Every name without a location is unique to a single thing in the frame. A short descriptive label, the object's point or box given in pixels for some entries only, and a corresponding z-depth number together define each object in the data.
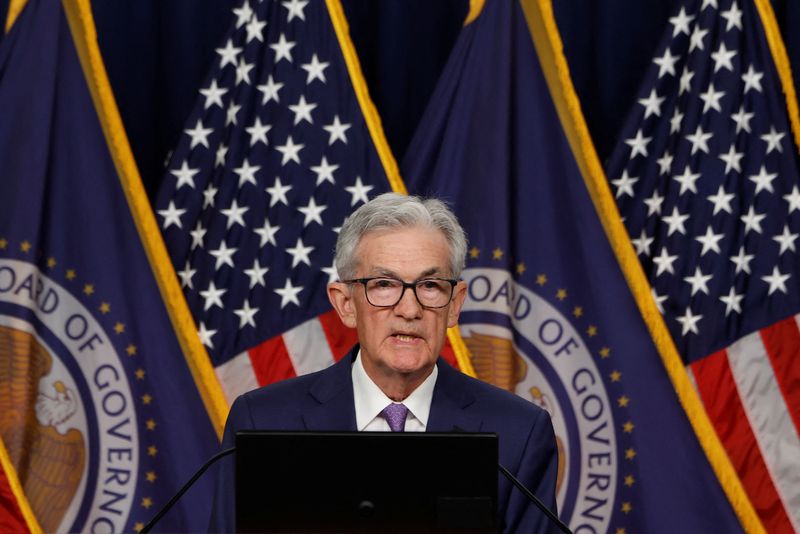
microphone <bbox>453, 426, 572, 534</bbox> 5.91
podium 5.84
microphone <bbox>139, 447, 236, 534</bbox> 5.90
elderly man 6.21
